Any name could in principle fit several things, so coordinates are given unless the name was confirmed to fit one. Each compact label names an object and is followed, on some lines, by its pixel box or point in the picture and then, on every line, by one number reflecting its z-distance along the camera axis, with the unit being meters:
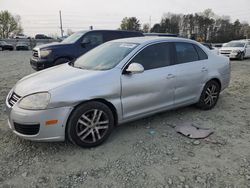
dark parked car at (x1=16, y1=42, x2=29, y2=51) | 30.17
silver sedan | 2.96
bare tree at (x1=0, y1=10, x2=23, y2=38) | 61.47
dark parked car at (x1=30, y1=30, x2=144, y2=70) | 7.26
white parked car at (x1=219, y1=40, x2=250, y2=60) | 15.42
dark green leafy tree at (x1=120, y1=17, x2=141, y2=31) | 61.47
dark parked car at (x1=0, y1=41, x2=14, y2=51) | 29.14
